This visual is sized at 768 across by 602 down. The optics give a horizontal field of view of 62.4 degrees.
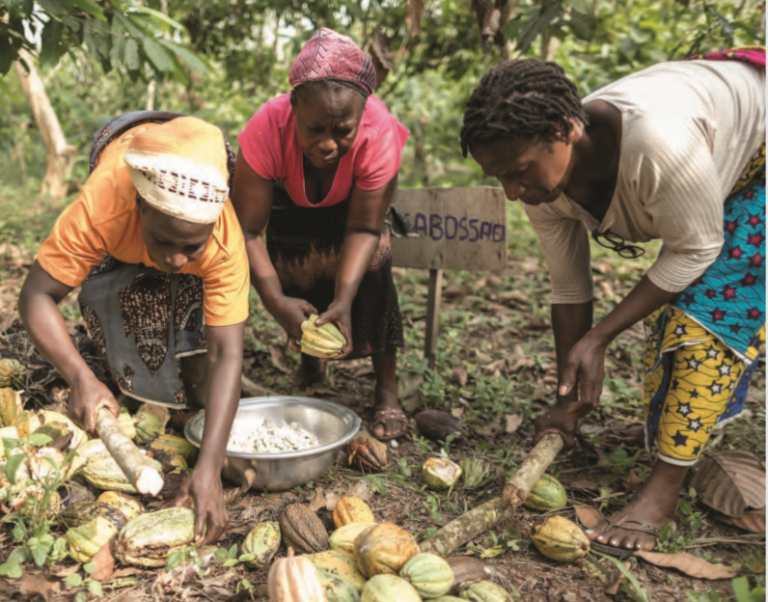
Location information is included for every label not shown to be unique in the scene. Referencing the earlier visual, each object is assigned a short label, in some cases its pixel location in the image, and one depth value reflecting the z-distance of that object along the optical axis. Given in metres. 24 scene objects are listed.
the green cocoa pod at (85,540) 1.86
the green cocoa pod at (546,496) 2.35
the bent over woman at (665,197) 1.93
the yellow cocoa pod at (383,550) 1.73
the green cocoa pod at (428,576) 1.67
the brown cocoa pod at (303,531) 1.97
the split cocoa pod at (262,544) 1.90
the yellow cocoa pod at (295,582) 1.56
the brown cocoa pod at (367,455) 2.56
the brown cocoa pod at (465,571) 1.78
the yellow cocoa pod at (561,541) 2.03
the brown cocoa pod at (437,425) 2.88
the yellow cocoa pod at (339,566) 1.75
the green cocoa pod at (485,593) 1.70
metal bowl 2.27
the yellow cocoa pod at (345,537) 1.91
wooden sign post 3.36
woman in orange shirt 1.86
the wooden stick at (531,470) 2.14
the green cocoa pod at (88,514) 1.97
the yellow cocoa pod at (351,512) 2.07
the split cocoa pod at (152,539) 1.82
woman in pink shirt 2.31
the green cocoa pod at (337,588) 1.66
